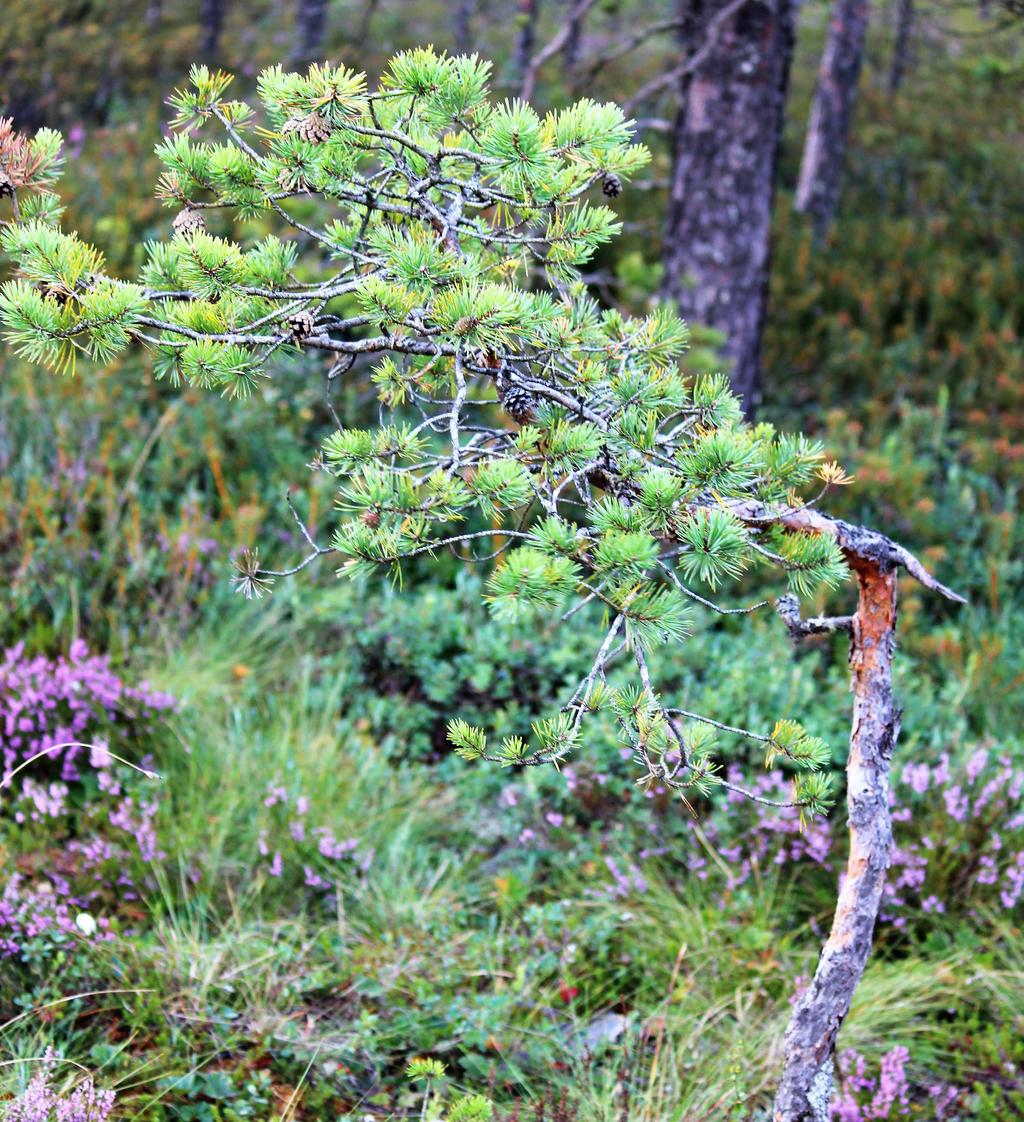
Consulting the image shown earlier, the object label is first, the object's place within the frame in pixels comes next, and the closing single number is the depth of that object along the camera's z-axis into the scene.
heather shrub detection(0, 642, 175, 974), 2.71
